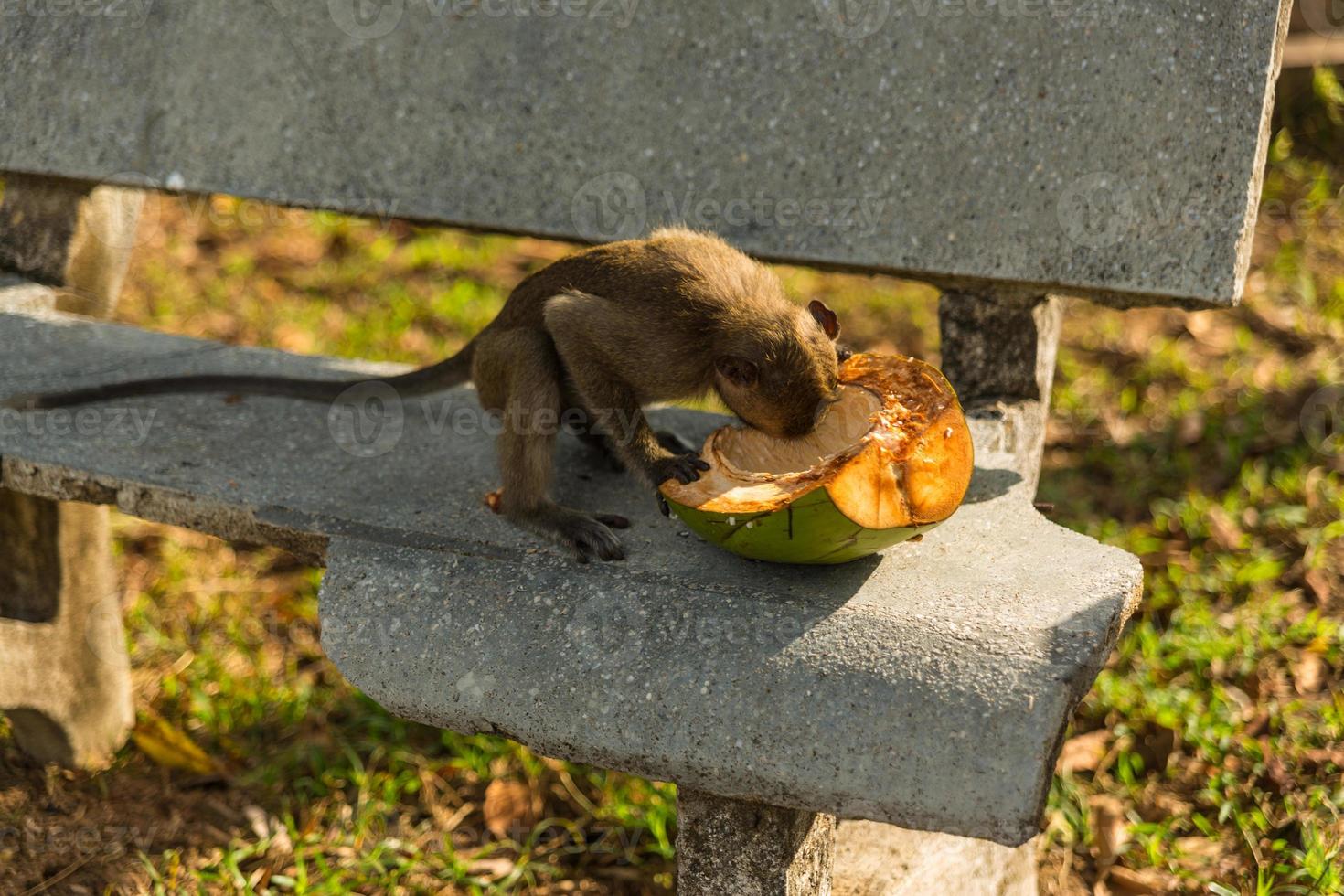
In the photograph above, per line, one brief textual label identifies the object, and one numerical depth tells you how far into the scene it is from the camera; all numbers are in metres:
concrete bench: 2.38
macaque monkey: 2.93
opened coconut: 2.41
